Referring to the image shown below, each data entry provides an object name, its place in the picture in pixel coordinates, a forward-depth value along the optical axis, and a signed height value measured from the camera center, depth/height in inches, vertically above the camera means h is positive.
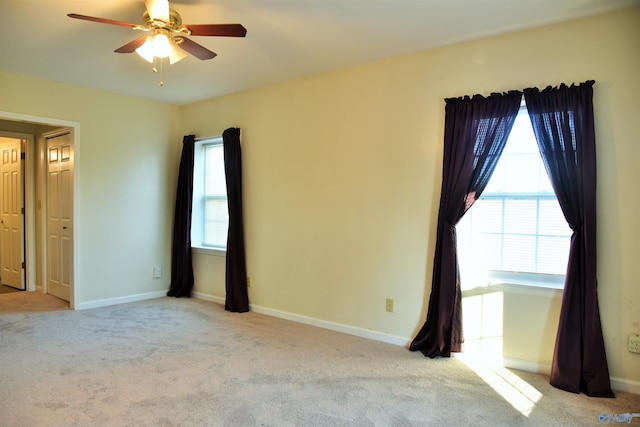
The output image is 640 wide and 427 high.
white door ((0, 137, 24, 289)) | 218.1 -8.5
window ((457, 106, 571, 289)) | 114.1 -6.9
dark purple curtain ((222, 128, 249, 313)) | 178.2 -18.5
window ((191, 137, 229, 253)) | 200.3 +1.7
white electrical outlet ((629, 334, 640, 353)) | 101.1 -35.2
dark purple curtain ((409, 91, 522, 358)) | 118.0 +5.8
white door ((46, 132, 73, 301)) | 186.7 -7.4
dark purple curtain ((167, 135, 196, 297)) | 201.9 -13.3
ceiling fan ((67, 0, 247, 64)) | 93.4 +41.9
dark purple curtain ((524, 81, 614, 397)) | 103.0 -6.0
